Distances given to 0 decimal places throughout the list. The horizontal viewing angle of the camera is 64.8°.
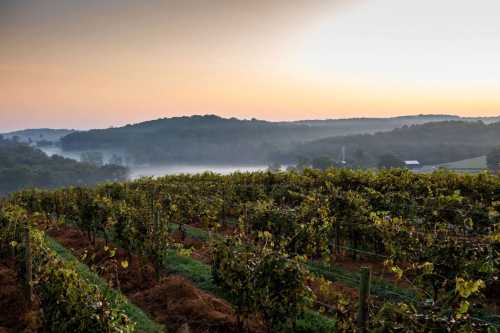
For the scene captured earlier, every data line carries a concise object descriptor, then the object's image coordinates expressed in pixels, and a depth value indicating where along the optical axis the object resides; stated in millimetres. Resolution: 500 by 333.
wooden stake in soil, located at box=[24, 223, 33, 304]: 8984
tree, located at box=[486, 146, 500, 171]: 87062
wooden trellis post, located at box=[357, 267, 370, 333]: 5070
